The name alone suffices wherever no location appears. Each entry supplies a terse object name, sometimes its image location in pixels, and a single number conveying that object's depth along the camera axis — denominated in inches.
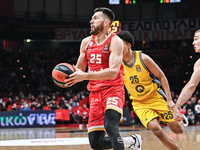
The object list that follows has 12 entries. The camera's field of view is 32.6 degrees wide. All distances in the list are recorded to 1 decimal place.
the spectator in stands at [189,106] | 633.0
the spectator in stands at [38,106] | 649.0
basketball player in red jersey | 171.5
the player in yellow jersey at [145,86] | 209.5
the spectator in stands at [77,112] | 650.8
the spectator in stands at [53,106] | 658.2
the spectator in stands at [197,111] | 635.5
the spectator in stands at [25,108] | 622.8
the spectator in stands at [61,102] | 669.4
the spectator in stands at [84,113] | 643.5
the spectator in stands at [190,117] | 624.7
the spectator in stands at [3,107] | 642.2
